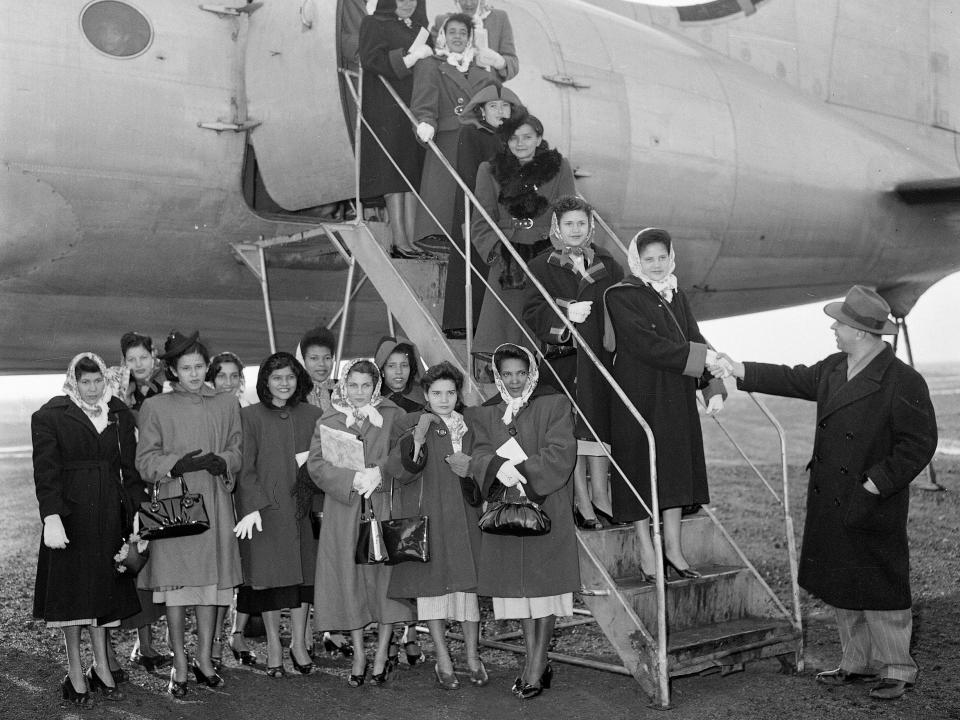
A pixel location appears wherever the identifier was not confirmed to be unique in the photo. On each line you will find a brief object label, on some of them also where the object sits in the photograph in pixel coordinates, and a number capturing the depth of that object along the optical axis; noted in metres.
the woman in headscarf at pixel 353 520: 5.18
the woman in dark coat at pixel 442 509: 5.00
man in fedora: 4.83
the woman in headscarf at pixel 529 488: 4.83
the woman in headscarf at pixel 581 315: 5.16
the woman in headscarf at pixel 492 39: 6.36
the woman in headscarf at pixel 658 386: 4.90
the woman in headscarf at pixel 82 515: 4.93
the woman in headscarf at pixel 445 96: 6.21
